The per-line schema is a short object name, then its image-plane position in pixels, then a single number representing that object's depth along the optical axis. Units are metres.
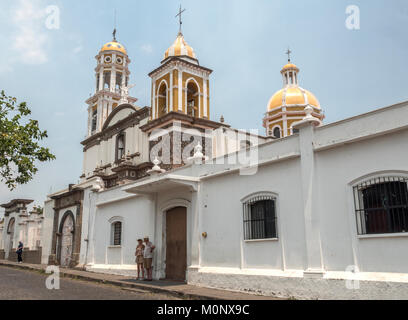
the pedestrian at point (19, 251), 24.69
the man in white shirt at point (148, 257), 13.03
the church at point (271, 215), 7.80
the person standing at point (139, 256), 13.20
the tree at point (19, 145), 13.50
